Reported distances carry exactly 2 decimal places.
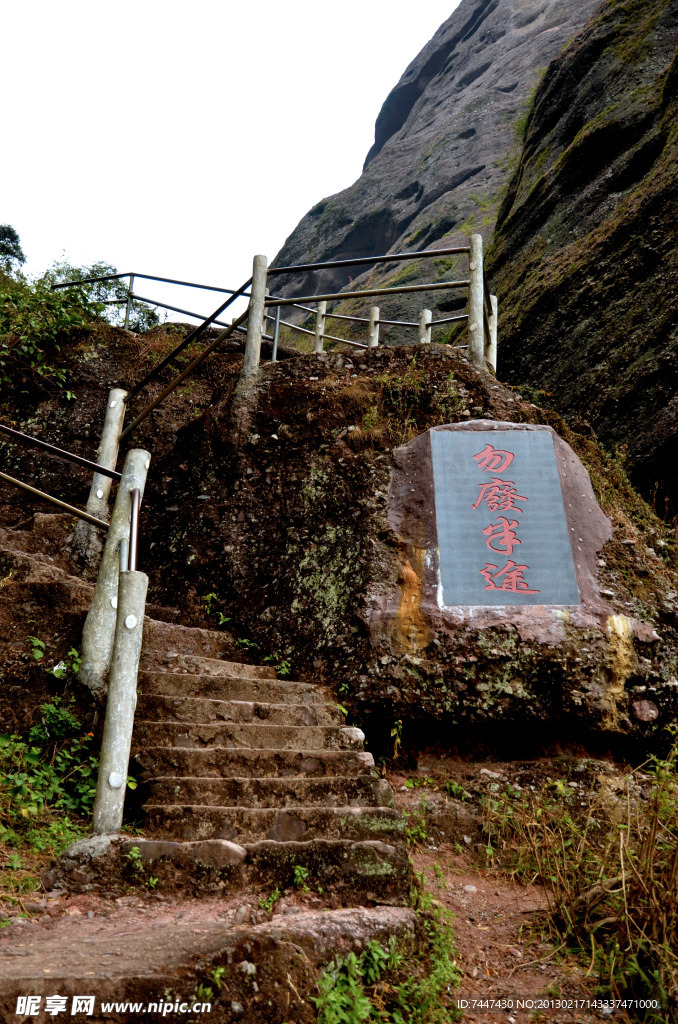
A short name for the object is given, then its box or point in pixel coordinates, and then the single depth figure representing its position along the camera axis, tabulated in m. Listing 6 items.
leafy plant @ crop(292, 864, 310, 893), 2.72
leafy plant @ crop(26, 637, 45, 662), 3.71
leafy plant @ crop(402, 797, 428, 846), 3.79
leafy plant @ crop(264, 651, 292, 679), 4.65
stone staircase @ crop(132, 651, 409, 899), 2.79
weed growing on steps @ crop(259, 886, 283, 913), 2.60
